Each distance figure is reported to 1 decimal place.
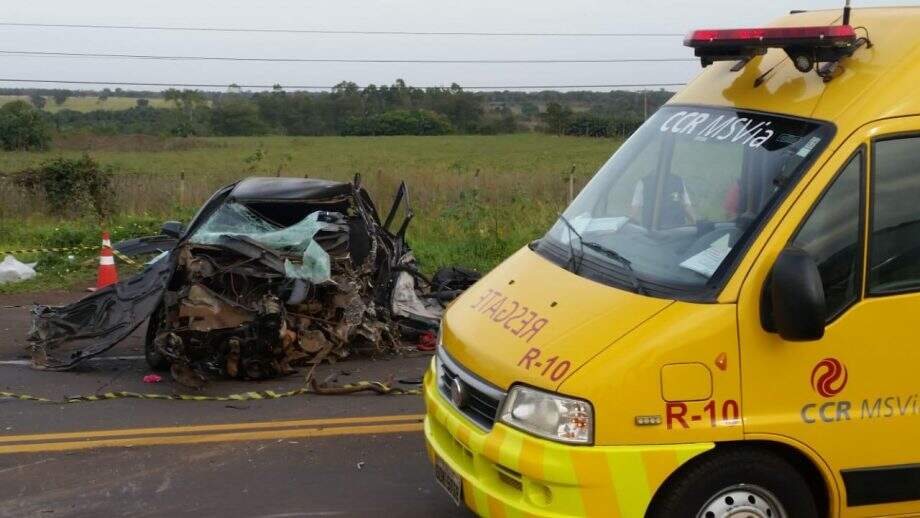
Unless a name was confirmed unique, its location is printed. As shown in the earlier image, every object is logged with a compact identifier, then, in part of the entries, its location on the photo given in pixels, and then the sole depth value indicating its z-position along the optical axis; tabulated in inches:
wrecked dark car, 293.0
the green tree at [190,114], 2084.2
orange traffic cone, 420.5
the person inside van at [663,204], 173.6
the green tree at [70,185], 704.4
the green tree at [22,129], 1675.7
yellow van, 143.3
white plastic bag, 441.1
